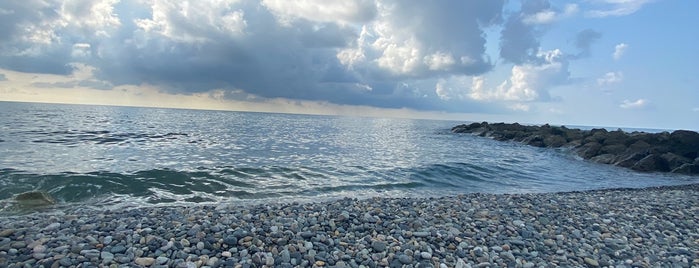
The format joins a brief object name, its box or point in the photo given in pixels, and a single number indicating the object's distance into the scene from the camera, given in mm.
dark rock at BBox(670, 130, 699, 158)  25172
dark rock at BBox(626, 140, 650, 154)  24781
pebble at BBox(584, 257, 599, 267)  5613
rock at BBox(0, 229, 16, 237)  5625
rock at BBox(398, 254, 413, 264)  5301
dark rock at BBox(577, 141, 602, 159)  26953
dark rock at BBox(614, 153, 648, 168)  22594
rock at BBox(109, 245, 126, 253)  5242
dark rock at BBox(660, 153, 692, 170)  21839
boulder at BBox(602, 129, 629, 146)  29500
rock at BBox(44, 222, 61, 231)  6215
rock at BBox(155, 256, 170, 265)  4918
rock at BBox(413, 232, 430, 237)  6251
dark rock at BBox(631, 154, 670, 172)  21562
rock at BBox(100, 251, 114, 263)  4933
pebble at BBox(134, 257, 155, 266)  4879
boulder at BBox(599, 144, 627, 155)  26044
